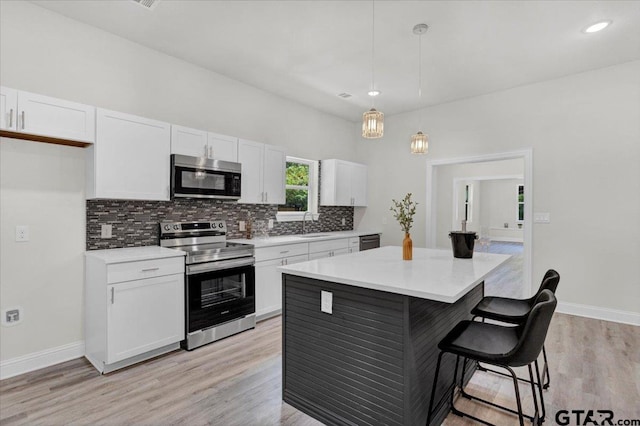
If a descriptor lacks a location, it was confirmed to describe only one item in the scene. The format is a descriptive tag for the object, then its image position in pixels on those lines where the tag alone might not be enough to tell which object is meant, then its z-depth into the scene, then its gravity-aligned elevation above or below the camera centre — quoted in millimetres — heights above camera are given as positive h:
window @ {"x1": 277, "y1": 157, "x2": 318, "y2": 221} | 5172 +324
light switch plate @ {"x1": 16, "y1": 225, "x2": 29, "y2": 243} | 2699 -216
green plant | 2584 -75
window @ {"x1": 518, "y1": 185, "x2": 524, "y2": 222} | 12109 +367
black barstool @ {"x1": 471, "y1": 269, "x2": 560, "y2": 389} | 2174 -668
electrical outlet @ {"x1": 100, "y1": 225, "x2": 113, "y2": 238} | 3118 -220
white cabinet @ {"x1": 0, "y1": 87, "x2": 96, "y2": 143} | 2412 +688
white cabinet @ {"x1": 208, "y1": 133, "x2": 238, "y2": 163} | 3670 +690
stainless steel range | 3133 -733
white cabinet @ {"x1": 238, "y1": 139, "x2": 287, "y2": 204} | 4031 +470
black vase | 2654 -249
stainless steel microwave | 3307 +325
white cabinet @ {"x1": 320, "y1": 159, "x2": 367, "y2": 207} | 5473 +459
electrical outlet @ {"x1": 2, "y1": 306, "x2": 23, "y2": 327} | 2636 -870
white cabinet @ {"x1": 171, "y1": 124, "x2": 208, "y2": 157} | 3342 +686
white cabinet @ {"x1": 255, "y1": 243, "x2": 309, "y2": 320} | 3820 -774
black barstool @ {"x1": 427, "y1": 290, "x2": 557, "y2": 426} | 1555 -685
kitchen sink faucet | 5319 -209
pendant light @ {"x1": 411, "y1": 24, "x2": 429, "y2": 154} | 3121 +691
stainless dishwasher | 5500 -517
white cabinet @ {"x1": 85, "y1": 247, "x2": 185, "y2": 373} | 2645 -839
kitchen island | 1754 -729
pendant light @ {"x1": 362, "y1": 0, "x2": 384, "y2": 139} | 2693 +700
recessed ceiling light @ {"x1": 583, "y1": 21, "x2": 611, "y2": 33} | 3049 +1724
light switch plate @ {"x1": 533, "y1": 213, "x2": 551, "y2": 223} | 4375 -59
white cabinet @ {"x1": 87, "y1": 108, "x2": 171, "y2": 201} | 2846 +439
